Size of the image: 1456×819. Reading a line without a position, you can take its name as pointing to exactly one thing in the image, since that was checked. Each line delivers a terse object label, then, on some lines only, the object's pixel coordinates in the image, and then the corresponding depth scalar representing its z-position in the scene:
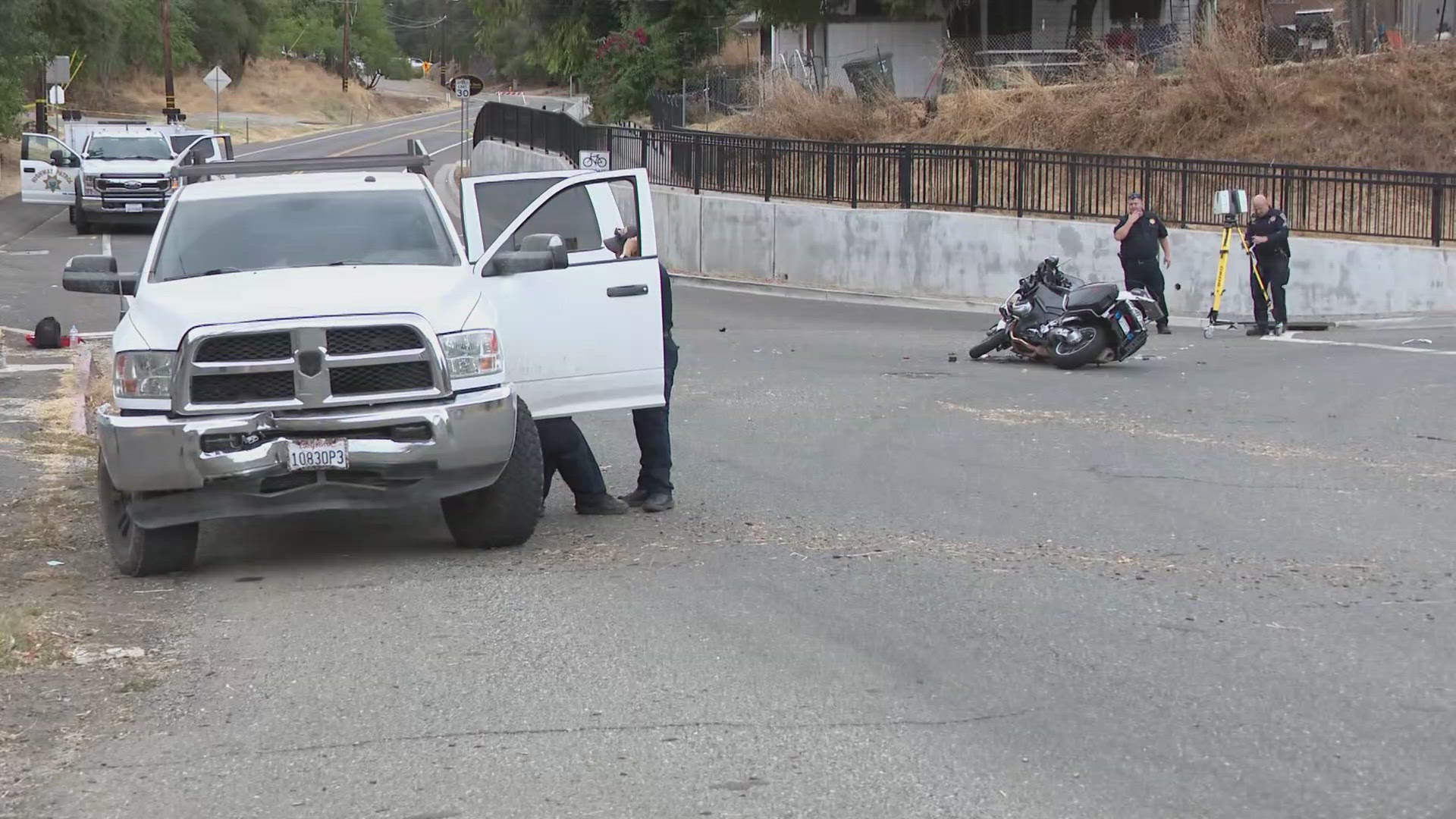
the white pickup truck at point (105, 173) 33.72
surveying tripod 21.91
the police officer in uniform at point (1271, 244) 21.30
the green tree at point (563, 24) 50.69
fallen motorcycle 17.72
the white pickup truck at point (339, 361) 7.93
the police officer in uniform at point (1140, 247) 22.03
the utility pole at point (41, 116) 52.94
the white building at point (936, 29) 40.44
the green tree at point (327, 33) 121.69
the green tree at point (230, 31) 96.94
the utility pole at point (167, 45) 65.25
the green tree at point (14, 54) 41.53
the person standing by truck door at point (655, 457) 10.05
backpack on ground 18.22
